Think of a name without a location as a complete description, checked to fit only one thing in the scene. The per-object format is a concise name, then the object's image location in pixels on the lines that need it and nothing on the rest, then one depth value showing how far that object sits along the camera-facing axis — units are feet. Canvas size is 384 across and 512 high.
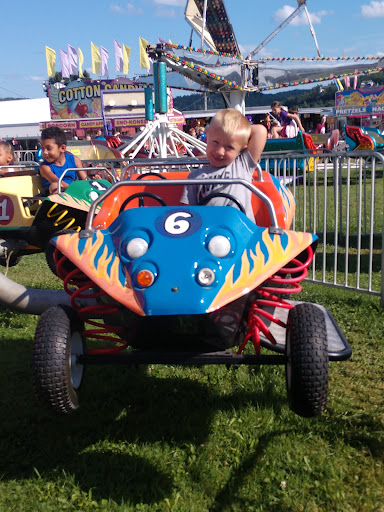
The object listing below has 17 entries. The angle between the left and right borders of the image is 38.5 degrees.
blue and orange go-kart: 7.06
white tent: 160.76
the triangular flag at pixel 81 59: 148.25
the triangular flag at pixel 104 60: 144.77
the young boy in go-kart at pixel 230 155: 9.56
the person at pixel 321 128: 74.04
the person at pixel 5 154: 21.02
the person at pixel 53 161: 18.27
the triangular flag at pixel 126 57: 145.82
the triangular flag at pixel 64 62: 151.64
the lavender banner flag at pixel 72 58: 151.64
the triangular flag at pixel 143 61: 139.91
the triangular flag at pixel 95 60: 145.89
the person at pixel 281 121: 47.42
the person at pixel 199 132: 65.92
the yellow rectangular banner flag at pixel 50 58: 151.33
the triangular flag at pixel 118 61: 146.41
